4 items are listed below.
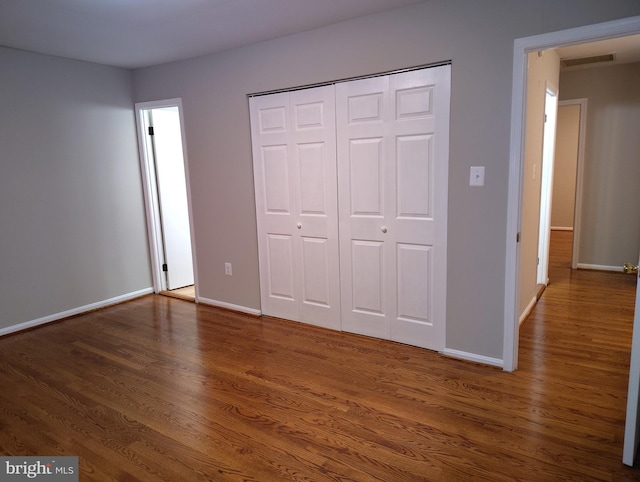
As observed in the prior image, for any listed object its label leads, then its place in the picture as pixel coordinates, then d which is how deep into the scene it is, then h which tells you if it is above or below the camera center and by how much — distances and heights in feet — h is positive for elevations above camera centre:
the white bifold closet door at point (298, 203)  10.88 -0.49
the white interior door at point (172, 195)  14.88 -0.22
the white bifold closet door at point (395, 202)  9.29 -0.47
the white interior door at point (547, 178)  13.88 -0.04
